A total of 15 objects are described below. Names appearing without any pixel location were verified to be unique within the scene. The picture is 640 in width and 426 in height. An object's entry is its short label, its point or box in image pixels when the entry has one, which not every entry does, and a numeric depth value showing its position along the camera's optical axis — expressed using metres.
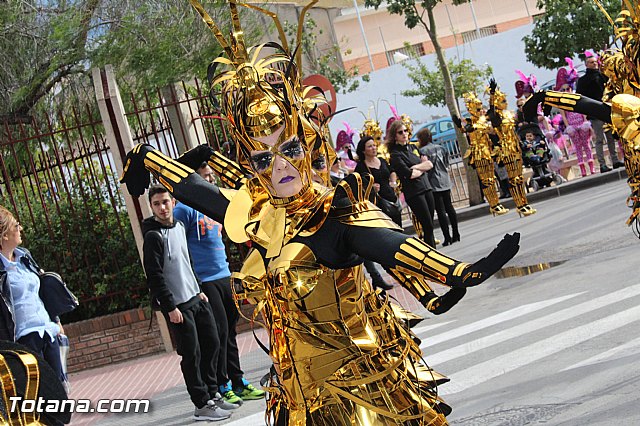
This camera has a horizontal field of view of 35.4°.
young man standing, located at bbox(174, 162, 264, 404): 7.75
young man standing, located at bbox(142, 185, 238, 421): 7.23
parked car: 28.13
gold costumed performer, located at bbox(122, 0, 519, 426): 3.86
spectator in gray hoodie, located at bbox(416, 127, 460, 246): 14.85
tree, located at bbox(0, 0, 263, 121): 16.64
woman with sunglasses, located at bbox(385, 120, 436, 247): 13.14
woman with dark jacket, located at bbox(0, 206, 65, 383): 6.16
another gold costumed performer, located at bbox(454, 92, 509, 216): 17.39
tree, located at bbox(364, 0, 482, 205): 20.28
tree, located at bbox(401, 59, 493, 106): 33.69
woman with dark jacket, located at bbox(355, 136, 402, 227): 11.93
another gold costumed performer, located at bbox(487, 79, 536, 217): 16.69
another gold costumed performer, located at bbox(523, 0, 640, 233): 6.38
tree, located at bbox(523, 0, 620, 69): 23.17
